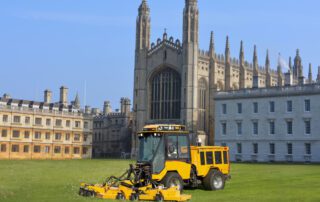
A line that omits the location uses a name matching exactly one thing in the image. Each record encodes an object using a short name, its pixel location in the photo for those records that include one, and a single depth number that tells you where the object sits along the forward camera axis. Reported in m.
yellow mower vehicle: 19.92
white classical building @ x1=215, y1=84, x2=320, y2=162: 68.00
